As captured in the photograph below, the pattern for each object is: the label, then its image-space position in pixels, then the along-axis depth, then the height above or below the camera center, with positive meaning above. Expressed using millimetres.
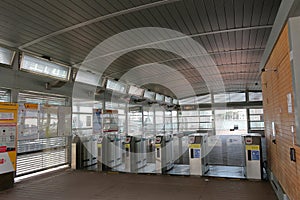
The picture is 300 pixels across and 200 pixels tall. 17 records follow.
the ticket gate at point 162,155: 6555 -1030
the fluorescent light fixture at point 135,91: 9856 +1239
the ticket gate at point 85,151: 7204 -958
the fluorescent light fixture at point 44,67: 5777 +1439
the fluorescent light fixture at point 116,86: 8527 +1299
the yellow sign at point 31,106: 5787 +395
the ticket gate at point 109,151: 7184 -977
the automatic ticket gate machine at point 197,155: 6020 -939
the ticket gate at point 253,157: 5348 -907
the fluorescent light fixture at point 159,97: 12089 +1158
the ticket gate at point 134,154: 6953 -1051
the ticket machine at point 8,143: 4828 -441
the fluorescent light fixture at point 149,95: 10992 +1189
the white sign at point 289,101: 2847 +190
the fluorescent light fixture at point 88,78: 7492 +1421
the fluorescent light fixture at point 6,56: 5197 +1497
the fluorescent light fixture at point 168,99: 13289 +1132
